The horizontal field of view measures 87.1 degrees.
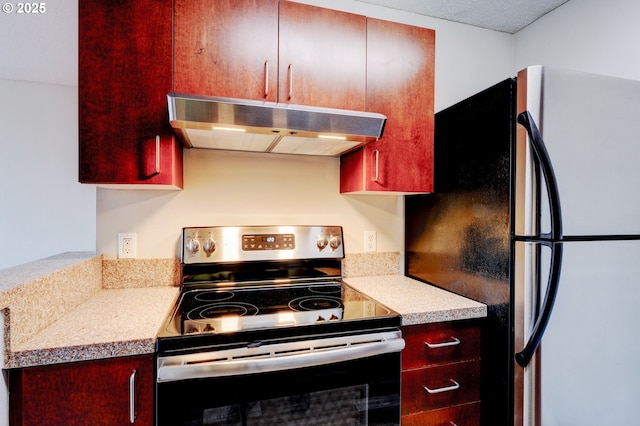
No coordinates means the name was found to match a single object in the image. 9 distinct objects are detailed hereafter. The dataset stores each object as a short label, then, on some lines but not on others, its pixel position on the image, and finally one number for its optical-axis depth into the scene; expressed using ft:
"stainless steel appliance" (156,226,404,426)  3.29
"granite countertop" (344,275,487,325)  4.20
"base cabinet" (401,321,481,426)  4.16
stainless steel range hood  3.74
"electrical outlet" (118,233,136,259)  5.18
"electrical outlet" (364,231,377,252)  6.25
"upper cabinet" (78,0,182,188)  4.04
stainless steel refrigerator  3.91
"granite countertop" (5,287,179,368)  2.99
